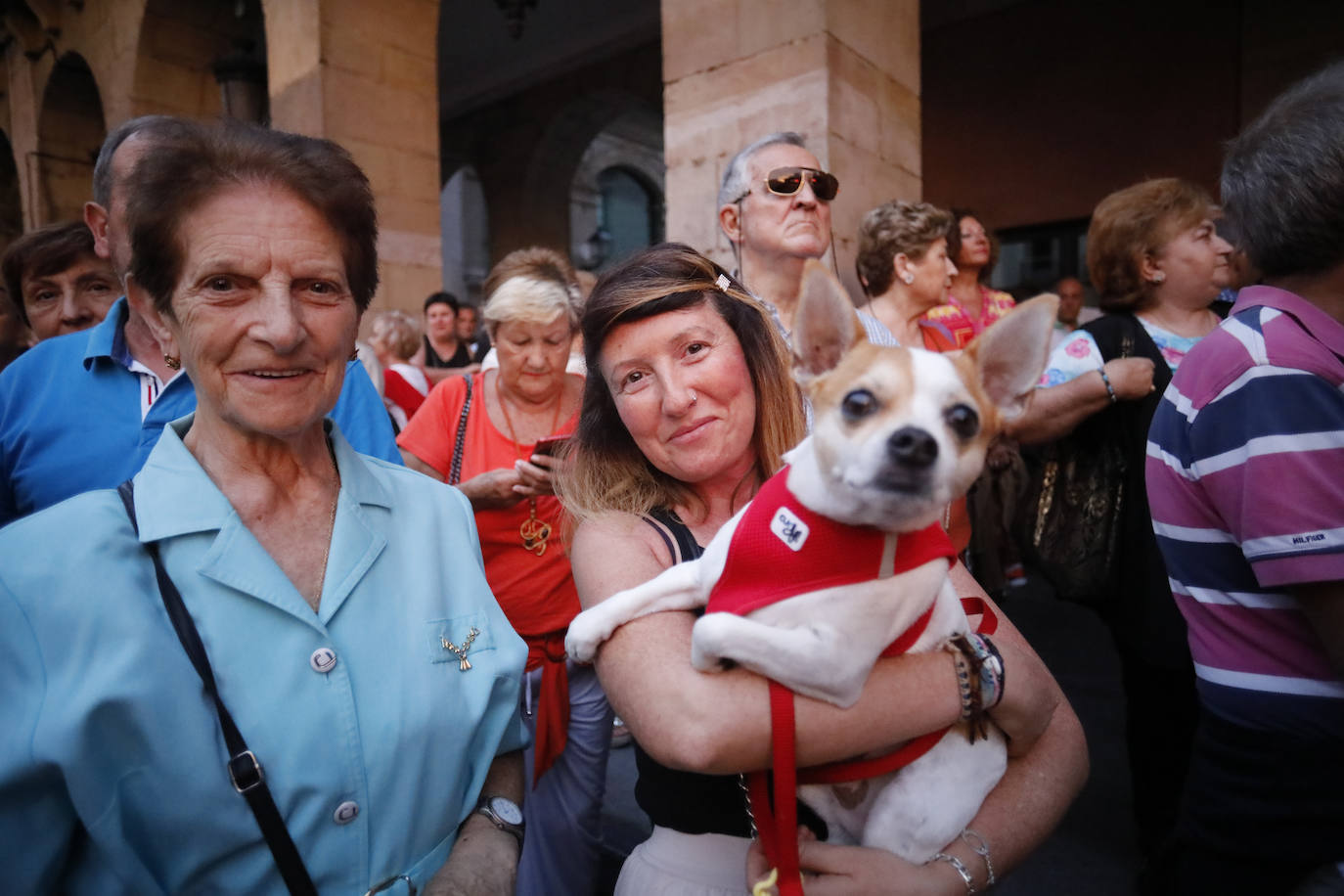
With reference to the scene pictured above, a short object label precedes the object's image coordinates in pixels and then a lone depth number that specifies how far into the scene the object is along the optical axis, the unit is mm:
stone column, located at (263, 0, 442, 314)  5867
